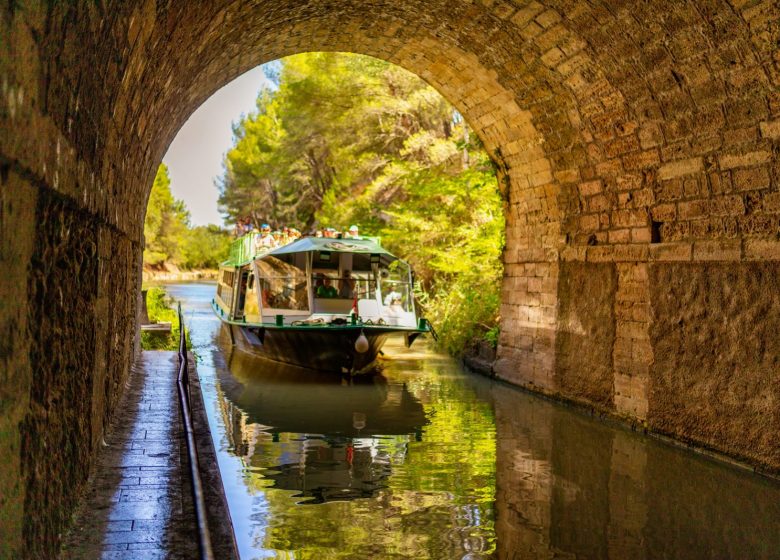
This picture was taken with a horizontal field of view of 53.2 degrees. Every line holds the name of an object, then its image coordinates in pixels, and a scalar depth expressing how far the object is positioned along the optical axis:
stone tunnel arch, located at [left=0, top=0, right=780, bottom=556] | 3.10
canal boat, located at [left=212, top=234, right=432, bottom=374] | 15.16
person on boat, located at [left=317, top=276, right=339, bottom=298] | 16.59
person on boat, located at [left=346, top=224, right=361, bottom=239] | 17.12
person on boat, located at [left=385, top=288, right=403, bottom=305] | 16.89
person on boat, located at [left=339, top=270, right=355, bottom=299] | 16.84
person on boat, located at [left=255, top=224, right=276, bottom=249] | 19.16
